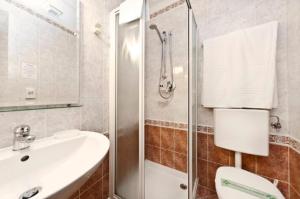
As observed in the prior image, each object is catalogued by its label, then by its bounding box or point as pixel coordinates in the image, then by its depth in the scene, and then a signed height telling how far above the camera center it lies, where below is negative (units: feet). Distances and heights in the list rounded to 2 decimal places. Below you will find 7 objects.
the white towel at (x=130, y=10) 3.64 +2.53
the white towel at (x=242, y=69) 3.34 +0.82
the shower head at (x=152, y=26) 4.03 +2.24
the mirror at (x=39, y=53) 2.23 +0.90
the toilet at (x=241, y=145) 2.78 -1.21
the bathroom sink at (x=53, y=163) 1.57 -1.00
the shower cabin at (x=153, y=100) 3.62 -0.05
